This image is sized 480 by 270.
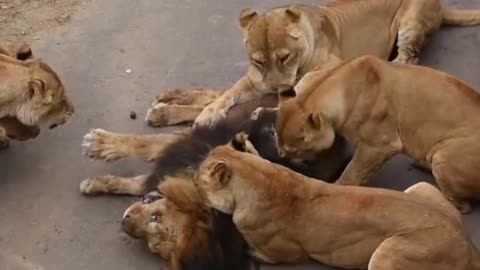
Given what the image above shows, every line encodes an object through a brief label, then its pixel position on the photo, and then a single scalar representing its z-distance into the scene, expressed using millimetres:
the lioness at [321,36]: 5043
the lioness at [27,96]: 4961
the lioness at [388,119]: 4562
